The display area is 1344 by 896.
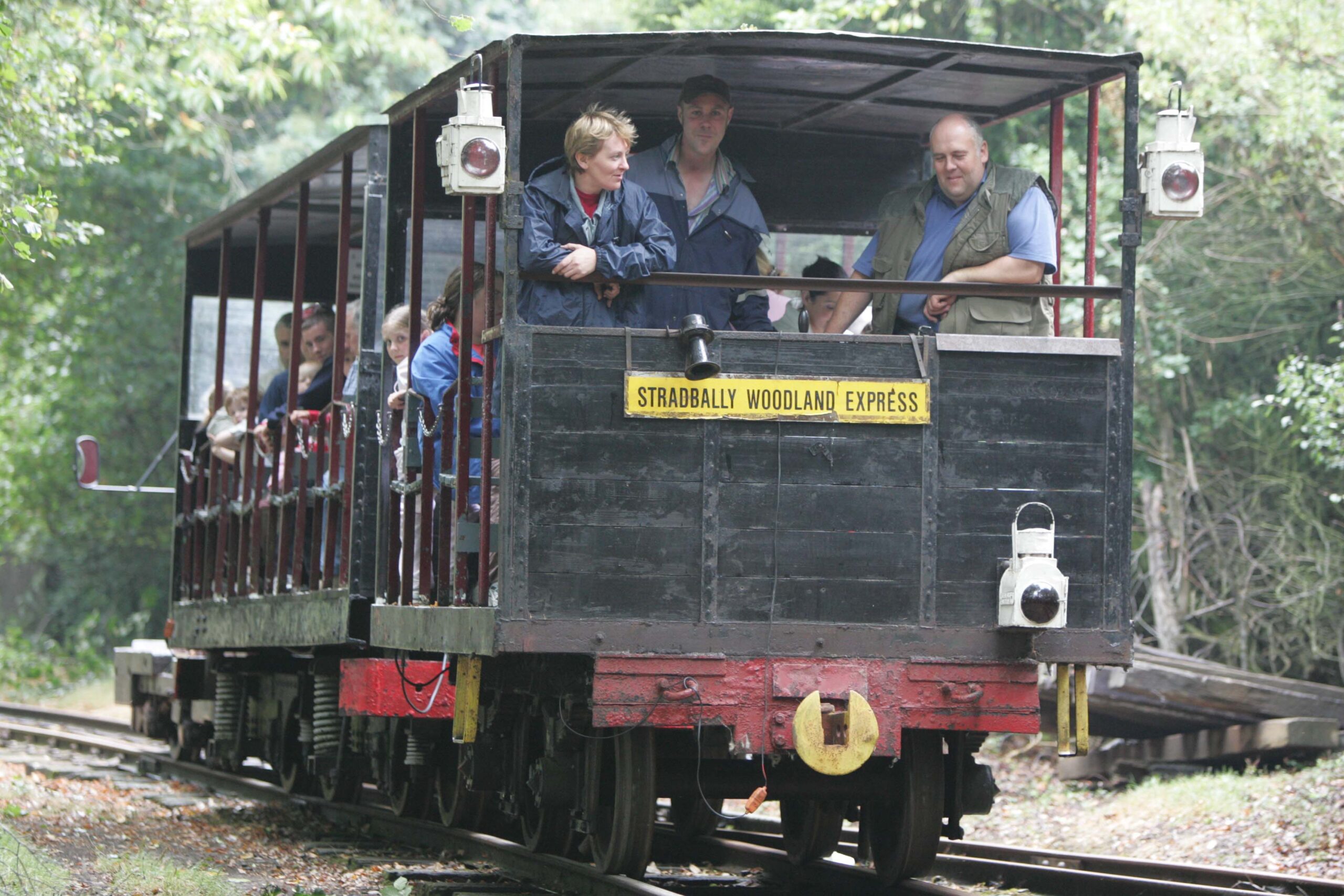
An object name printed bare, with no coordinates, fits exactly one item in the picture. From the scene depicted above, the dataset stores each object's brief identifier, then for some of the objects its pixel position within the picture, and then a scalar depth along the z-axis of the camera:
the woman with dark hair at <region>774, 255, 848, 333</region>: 16.78
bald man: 13.80
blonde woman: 12.70
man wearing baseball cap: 14.77
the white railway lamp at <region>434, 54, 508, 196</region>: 12.29
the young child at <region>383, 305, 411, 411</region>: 16.92
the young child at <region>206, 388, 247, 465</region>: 21.27
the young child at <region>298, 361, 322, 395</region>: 20.84
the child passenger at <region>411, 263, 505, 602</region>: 14.77
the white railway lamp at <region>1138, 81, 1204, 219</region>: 12.76
